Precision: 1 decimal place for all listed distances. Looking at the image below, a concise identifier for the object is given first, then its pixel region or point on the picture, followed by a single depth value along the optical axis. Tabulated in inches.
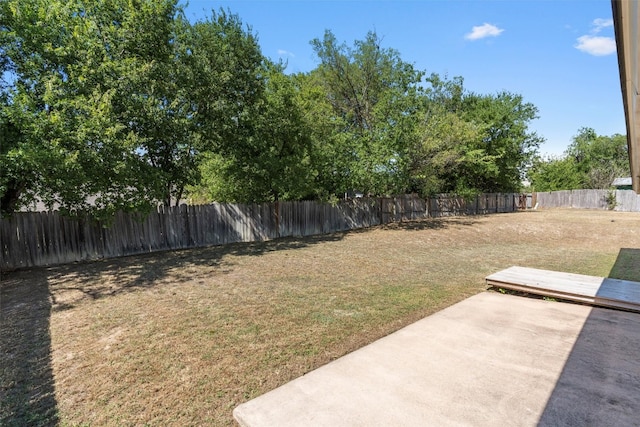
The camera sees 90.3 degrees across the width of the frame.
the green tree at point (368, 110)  544.1
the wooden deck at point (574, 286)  182.6
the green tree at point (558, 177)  1401.3
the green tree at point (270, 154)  430.0
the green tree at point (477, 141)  706.2
